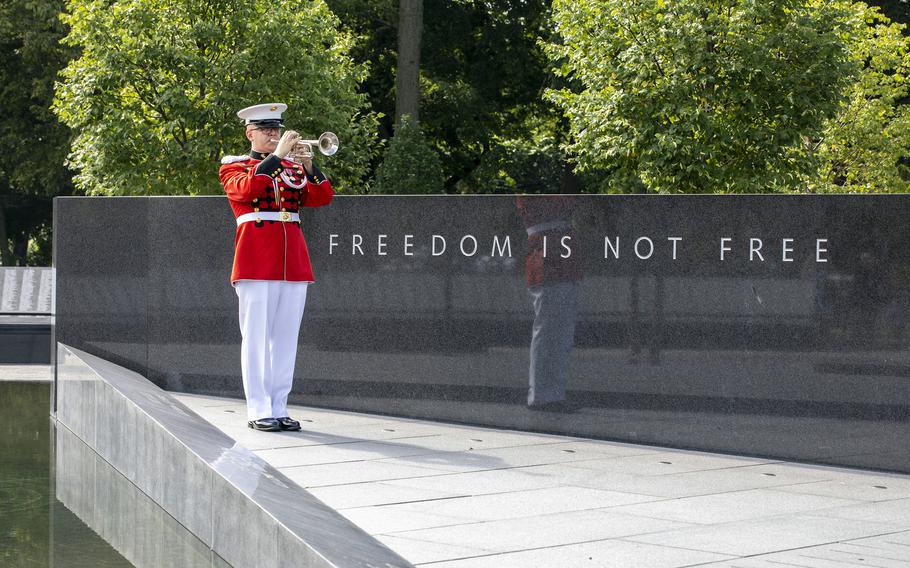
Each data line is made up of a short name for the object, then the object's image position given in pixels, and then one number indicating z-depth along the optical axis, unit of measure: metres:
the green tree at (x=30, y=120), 29.39
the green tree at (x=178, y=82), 18.16
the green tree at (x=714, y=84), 17.86
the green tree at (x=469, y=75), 32.38
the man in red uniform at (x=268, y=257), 7.48
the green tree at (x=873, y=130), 23.31
